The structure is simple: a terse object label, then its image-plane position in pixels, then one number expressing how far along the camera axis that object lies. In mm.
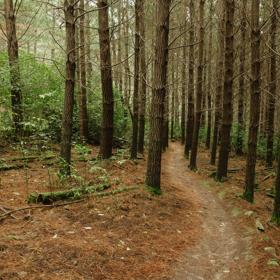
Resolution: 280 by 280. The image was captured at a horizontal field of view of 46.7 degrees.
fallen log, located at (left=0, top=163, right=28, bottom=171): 8750
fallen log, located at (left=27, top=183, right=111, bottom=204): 6359
